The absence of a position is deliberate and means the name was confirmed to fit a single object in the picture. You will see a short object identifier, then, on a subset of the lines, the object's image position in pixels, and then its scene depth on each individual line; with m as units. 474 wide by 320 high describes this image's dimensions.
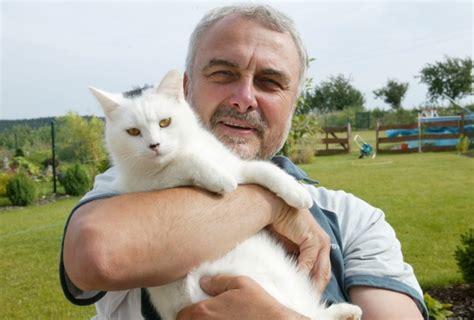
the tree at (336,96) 46.09
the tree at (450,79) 41.03
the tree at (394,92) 48.31
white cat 1.62
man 1.37
